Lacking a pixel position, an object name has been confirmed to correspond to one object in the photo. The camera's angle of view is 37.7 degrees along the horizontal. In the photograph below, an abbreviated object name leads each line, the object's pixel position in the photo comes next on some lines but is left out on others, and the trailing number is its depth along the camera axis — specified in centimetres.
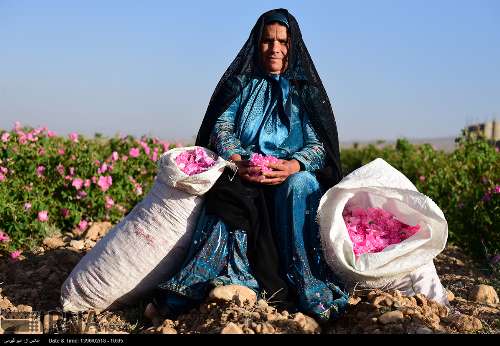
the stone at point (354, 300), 416
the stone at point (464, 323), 383
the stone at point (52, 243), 586
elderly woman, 404
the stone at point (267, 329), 355
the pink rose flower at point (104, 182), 655
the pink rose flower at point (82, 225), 639
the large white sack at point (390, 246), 400
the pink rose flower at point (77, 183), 643
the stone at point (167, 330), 378
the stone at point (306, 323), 376
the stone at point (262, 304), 386
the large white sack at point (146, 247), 414
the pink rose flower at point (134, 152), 733
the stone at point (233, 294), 384
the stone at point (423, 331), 355
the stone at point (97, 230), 620
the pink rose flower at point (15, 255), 549
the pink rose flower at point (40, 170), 654
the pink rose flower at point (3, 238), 561
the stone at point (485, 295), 492
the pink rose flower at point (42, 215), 592
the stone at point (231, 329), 349
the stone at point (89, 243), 574
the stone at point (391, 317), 371
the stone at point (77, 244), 561
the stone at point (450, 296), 483
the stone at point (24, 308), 442
